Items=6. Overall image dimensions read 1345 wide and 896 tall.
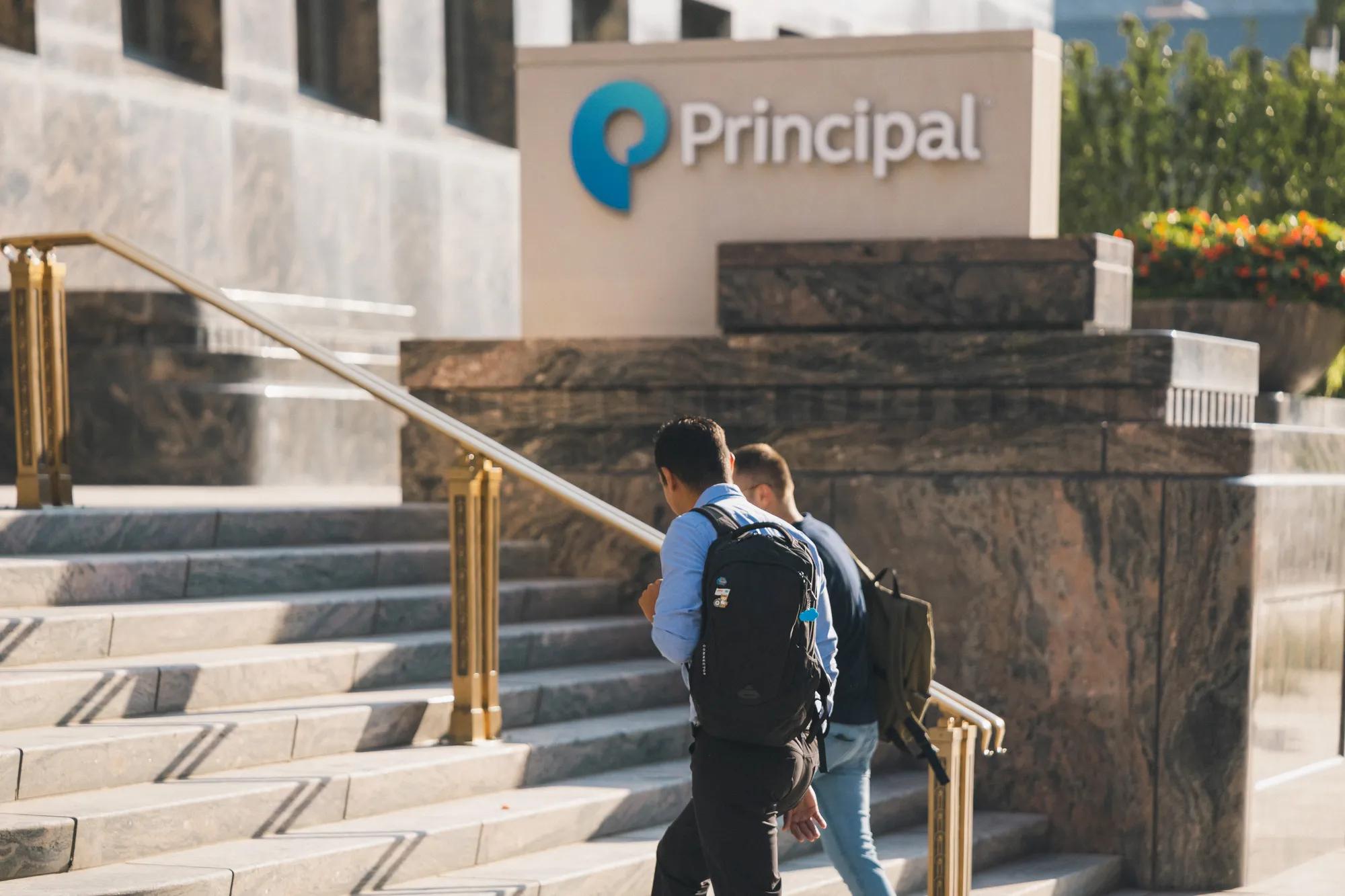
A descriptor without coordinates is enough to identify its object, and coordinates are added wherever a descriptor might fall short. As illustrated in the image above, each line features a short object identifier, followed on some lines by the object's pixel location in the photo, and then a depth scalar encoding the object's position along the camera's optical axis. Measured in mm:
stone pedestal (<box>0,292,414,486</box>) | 25484
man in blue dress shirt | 10531
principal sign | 20547
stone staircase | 12828
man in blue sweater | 12977
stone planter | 24391
